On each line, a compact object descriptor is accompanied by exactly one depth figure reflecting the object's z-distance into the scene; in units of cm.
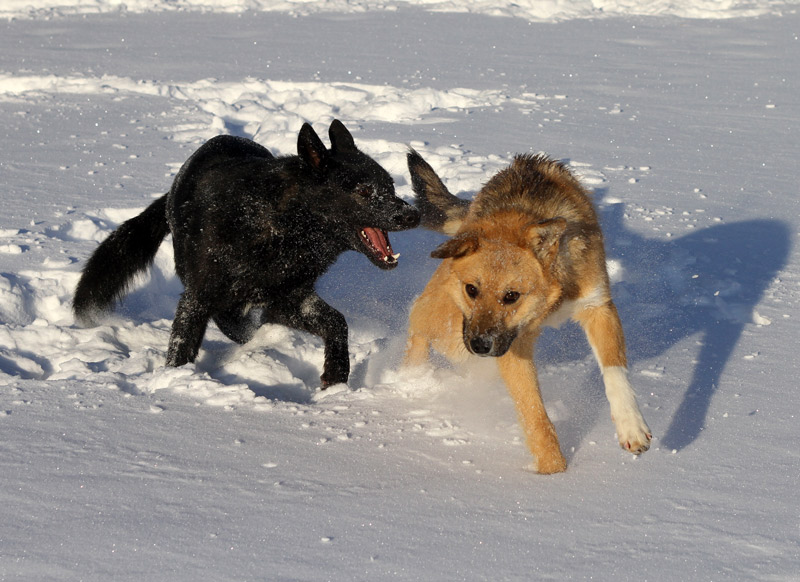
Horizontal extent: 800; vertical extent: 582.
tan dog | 779
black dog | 916
